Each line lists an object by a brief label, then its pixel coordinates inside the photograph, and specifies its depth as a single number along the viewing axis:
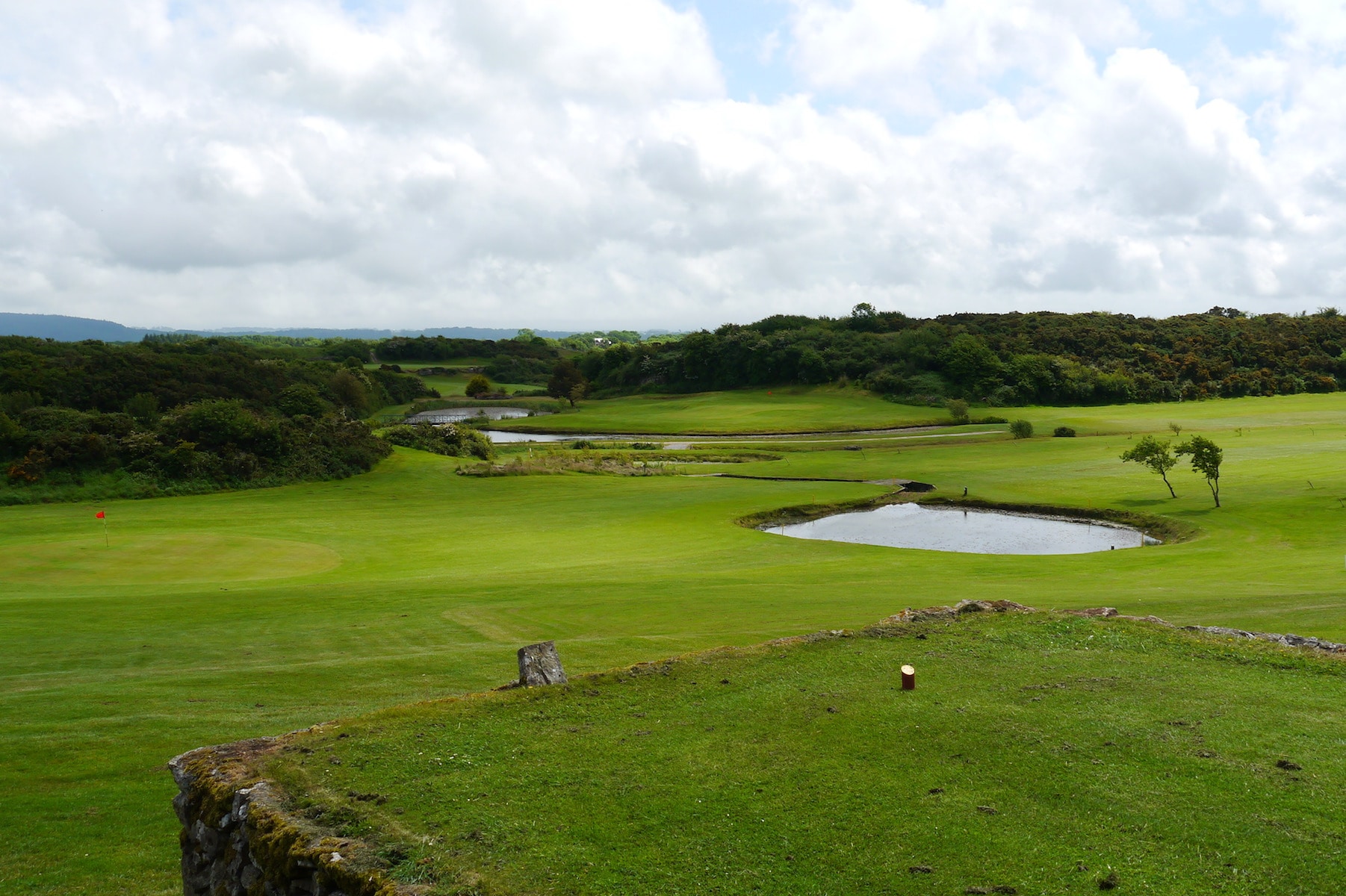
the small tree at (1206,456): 44.62
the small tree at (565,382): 151.88
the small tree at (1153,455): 47.94
